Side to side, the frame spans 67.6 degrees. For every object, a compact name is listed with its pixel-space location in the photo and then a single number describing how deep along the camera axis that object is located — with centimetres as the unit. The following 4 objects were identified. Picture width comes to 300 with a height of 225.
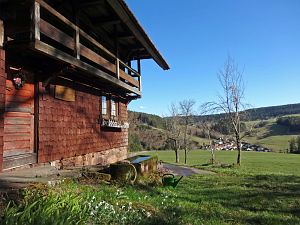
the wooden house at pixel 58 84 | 523
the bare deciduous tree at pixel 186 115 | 3867
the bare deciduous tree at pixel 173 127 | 3896
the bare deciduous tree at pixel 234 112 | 2171
